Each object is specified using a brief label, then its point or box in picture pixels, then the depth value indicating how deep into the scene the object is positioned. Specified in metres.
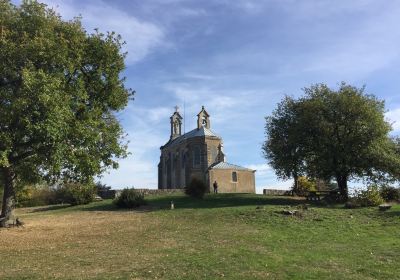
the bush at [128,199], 35.66
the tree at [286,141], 40.36
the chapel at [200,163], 66.62
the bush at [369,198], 32.81
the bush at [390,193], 39.33
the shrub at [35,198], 49.06
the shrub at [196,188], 41.50
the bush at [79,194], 41.22
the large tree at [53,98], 22.00
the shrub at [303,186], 51.34
